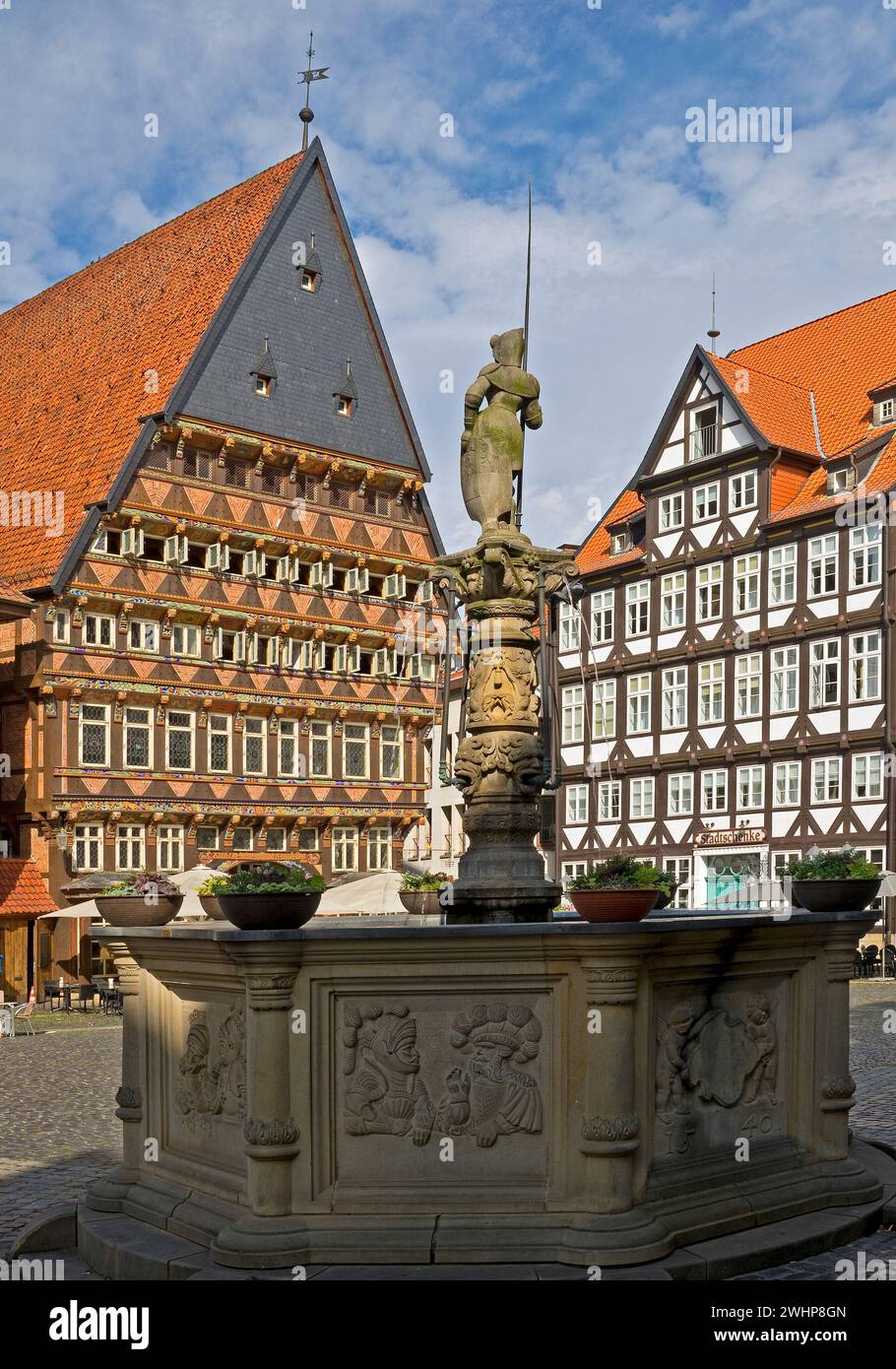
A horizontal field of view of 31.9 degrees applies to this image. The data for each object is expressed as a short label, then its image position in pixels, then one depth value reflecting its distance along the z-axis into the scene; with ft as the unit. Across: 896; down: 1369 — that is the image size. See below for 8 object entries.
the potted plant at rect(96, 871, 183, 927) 27.73
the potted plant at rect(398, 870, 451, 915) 43.06
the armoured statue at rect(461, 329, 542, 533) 32.09
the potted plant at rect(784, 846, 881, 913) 26.48
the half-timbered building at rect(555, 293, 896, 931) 119.14
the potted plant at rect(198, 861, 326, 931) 21.07
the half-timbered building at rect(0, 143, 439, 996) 106.83
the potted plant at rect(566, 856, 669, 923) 21.25
